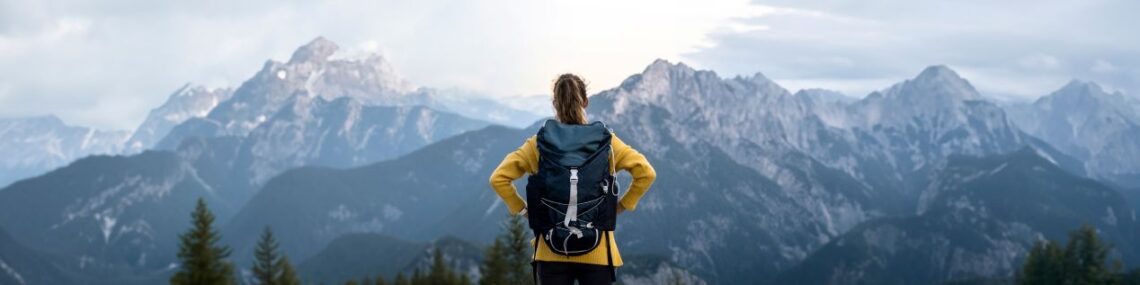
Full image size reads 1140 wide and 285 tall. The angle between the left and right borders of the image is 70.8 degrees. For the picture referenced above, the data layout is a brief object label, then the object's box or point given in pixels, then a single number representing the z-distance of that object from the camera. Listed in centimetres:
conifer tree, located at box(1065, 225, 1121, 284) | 8912
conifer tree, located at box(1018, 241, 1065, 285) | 9619
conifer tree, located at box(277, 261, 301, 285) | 8509
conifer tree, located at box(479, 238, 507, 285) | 7856
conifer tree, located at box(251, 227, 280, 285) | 8194
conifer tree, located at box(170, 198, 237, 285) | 4944
